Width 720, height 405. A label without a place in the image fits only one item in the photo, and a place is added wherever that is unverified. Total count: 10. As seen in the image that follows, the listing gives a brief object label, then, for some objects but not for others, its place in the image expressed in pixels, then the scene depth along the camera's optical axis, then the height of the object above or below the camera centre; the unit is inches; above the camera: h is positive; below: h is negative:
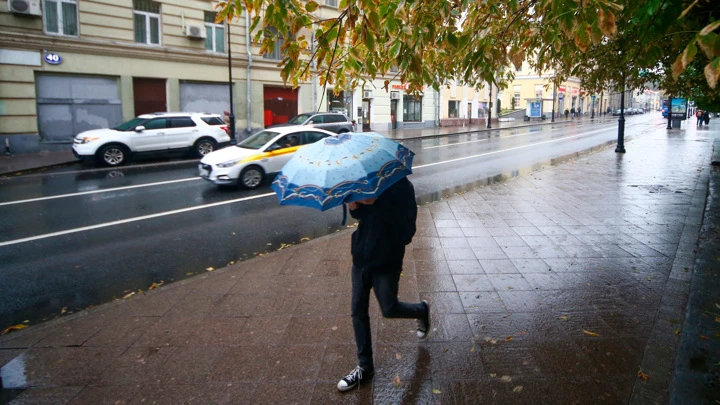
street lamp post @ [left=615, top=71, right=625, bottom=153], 789.9 -4.9
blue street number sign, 750.5 +109.1
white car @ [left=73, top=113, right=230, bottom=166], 637.9 -9.0
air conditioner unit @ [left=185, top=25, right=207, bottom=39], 911.7 +184.1
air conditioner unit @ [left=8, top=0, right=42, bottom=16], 696.9 +174.9
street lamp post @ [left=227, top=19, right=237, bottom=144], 896.8 +30.1
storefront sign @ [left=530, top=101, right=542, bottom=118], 2295.5 +109.0
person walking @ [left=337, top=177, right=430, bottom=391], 135.9 -34.1
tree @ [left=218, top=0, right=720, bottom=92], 167.0 +38.9
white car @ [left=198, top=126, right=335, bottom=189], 478.6 -25.3
